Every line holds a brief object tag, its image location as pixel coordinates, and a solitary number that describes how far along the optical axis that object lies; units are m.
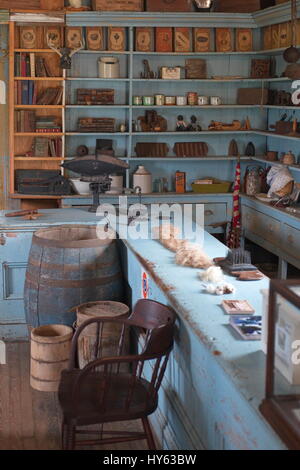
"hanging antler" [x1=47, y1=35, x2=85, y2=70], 7.26
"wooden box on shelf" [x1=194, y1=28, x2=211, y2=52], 7.64
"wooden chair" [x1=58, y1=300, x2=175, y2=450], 3.13
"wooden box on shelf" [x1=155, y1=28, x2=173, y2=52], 7.58
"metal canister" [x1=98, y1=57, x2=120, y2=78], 7.53
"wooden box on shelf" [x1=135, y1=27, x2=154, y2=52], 7.54
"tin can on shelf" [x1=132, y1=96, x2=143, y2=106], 7.61
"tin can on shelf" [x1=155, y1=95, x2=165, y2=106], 7.65
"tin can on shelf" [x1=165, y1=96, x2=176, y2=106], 7.70
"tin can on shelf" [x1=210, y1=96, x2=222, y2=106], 7.76
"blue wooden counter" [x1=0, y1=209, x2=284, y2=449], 2.42
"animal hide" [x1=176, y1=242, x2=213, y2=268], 3.92
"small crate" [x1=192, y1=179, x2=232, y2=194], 7.77
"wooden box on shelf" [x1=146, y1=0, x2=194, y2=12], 7.50
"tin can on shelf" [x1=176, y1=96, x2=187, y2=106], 7.69
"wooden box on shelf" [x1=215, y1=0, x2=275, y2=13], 7.62
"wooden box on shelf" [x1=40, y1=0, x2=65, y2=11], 7.46
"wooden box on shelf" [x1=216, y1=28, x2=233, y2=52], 7.67
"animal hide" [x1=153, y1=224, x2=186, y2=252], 4.36
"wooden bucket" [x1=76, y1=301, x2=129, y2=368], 4.20
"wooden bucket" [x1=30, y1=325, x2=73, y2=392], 4.27
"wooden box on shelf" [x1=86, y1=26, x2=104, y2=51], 7.50
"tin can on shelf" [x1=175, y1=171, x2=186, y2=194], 7.84
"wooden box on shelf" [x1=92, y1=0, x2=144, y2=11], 7.41
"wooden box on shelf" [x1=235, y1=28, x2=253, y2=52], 7.70
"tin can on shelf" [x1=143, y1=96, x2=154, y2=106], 7.61
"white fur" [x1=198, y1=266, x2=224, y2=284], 3.56
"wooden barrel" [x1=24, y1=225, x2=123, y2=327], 4.55
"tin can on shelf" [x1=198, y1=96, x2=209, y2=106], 7.75
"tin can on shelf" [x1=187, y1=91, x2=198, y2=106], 7.72
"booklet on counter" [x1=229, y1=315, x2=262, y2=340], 2.82
